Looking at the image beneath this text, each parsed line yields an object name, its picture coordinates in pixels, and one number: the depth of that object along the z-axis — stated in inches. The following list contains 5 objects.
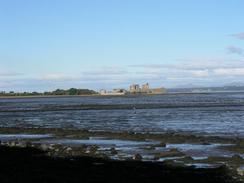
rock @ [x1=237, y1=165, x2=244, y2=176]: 665.8
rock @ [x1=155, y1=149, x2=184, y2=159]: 892.2
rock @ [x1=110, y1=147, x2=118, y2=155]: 943.3
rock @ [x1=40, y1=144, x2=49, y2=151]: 1003.9
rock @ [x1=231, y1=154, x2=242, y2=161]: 818.8
